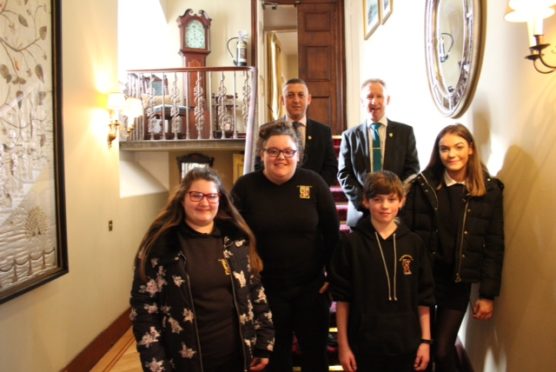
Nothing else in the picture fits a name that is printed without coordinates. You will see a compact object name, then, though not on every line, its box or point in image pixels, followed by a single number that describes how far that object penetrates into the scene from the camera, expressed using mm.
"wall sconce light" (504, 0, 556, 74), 1282
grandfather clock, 6472
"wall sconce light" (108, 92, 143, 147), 3113
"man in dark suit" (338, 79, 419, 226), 2260
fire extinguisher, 6559
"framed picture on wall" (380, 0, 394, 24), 3893
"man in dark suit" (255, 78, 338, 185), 2260
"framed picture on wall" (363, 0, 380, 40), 4430
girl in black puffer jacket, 1675
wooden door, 6012
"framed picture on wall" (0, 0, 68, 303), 1814
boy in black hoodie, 1466
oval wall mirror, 2004
